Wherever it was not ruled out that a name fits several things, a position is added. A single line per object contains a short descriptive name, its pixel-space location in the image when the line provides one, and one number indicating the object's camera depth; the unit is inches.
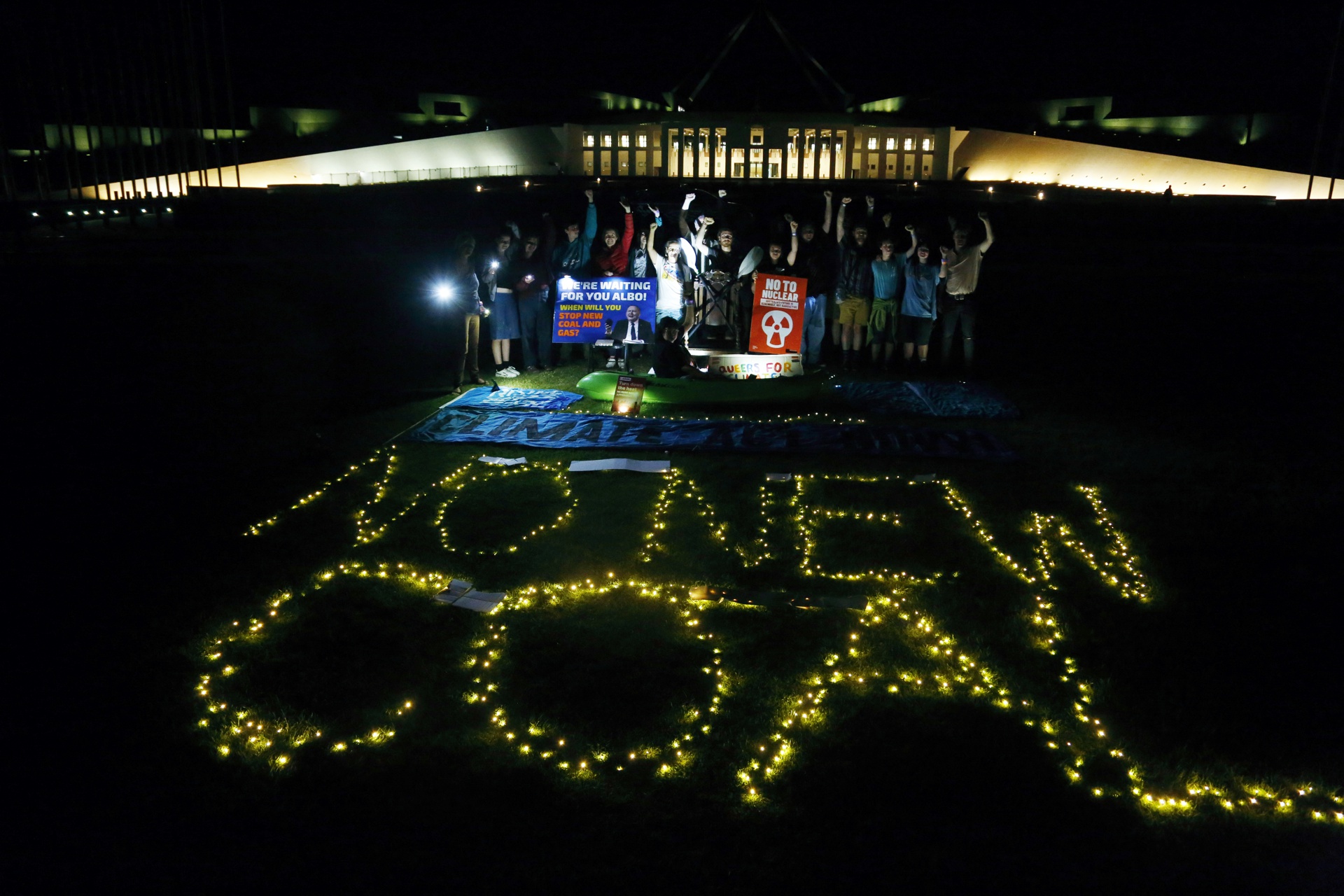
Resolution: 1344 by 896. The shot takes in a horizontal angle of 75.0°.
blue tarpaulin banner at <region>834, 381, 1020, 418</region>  355.6
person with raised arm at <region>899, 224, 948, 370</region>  399.5
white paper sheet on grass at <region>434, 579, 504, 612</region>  200.2
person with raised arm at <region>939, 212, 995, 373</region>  388.8
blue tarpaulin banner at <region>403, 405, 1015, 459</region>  310.3
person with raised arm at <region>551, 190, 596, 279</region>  412.8
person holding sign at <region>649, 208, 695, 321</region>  410.3
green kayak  377.1
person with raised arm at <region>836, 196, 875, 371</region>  408.2
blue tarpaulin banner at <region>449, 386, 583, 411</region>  360.5
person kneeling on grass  402.9
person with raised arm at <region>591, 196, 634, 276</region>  413.4
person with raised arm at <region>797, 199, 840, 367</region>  410.6
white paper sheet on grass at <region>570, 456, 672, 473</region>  291.1
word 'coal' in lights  145.1
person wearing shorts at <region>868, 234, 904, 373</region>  404.5
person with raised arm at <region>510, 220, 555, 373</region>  406.3
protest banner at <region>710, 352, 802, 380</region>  401.7
